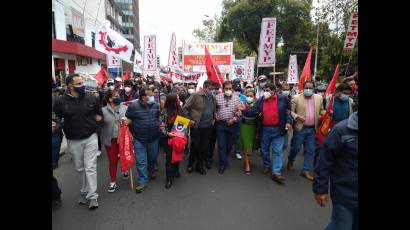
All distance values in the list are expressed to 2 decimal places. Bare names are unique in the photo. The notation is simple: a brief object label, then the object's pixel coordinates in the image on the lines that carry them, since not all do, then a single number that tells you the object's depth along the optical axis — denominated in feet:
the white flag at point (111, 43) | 24.86
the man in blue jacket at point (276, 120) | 15.76
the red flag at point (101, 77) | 30.60
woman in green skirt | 17.47
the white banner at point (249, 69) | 43.04
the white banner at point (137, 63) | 40.25
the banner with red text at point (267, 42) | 23.58
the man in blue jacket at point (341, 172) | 7.20
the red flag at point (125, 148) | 14.10
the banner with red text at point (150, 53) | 30.68
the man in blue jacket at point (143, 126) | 14.34
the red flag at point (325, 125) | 15.66
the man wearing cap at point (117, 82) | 24.01
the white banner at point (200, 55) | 34.65
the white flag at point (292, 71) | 39.40
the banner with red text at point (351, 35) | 23.45
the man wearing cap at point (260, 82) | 27.40
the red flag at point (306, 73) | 24.22
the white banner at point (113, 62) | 33.06
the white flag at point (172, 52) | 34.86
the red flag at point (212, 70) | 19.66
